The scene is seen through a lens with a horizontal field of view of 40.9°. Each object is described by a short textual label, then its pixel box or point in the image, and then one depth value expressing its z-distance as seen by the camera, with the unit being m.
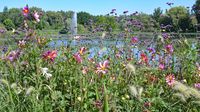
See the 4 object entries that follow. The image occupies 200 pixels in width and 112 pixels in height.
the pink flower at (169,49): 2.79
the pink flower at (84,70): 2.16
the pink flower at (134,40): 3.14
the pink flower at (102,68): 2.03
